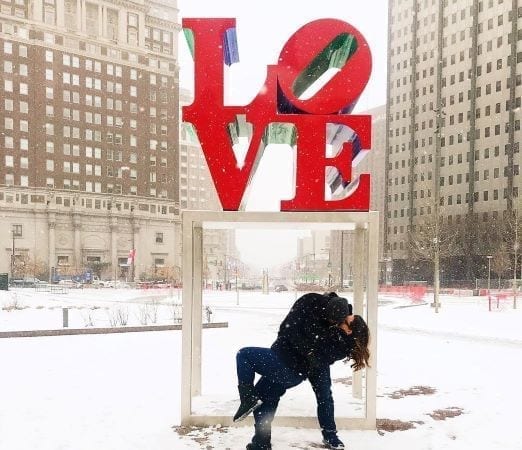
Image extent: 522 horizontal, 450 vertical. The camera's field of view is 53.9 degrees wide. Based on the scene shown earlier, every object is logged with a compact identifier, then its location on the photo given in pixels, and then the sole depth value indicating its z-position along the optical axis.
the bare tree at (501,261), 52.45
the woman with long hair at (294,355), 4.92
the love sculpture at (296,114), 6.12
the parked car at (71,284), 54.29
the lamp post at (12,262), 68.66
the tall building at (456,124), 68.75
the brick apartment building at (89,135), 81.06
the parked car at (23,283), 54.28
